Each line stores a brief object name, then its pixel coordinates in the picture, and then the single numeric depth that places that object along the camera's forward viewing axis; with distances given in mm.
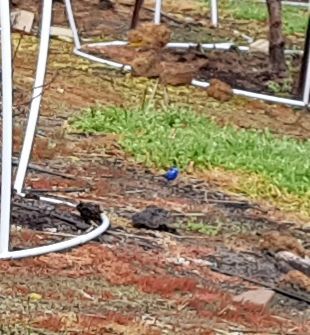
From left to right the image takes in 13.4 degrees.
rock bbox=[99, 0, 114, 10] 15422
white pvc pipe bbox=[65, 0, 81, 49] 11898
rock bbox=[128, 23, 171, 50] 11906
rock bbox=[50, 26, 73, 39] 13122
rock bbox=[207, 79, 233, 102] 11016
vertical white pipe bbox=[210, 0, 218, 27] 14797
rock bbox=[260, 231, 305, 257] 6402
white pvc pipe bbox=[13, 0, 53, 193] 6289
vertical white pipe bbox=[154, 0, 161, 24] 13023
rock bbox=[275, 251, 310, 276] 6074
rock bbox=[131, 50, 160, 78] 11469
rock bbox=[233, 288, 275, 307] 5488
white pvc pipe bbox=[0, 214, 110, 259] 5666
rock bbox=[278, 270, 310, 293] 5727
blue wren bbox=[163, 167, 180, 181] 7914
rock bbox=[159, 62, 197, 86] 11305
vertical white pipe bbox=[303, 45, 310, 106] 11000
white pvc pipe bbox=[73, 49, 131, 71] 11797
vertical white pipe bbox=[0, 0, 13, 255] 5527
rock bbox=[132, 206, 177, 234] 6605
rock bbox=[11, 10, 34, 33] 12789
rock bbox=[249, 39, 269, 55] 13578
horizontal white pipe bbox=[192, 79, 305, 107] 11109
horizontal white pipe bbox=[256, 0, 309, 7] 17344
